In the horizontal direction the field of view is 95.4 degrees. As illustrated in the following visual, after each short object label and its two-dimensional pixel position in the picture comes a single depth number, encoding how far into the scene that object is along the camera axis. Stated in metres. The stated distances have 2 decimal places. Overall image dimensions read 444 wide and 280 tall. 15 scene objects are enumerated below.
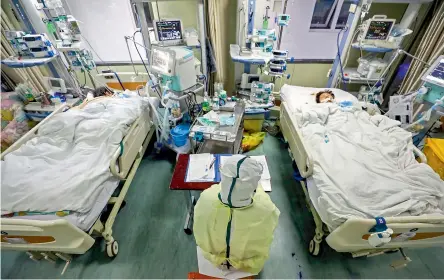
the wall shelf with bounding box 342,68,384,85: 2.71
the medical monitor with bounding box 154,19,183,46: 2.26
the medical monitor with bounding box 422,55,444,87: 1.88
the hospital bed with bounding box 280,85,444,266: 1.29
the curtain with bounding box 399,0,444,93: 2.35
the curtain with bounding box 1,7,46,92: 2.62
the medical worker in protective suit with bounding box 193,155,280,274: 0.97
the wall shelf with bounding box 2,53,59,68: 2.26
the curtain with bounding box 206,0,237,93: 2.53
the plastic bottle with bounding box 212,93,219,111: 2.48
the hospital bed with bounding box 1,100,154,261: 1.27
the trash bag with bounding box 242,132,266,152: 2.91
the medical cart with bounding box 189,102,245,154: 2.12
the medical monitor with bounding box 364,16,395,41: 2.35
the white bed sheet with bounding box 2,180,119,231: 1.38
